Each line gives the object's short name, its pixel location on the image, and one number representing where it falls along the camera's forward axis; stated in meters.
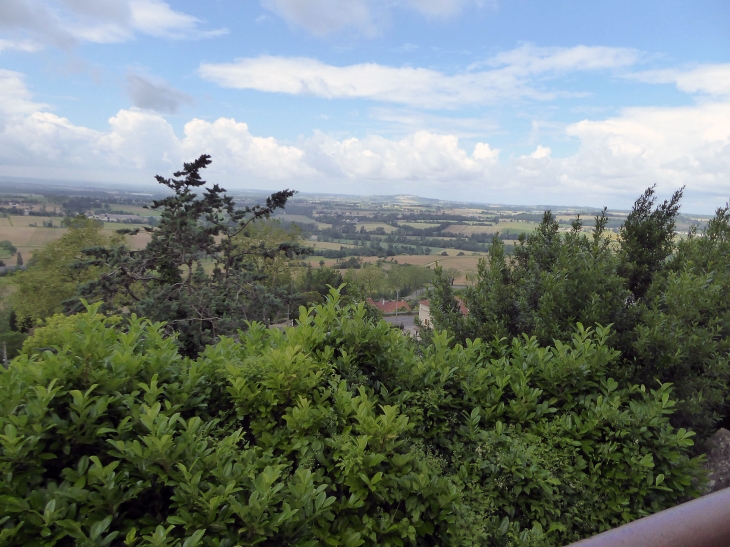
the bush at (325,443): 2.09
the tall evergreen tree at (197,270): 12.59
